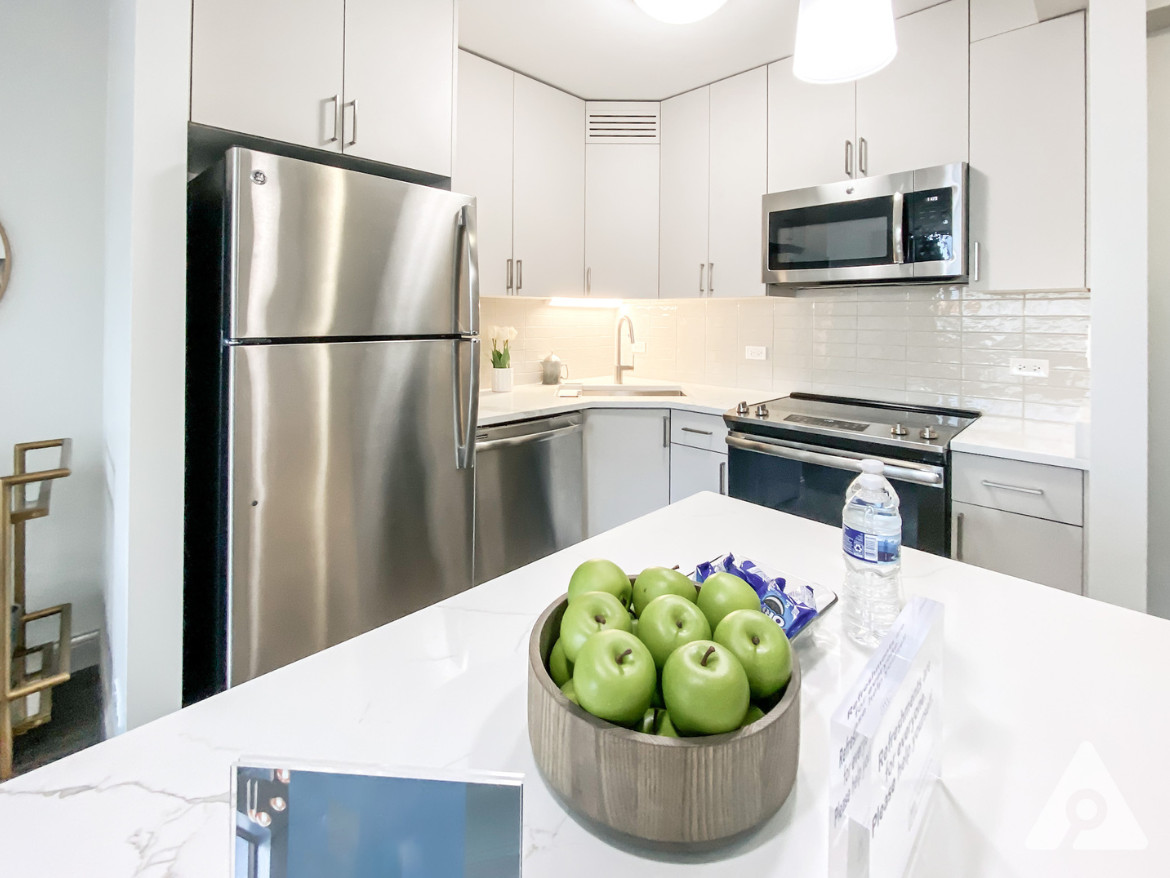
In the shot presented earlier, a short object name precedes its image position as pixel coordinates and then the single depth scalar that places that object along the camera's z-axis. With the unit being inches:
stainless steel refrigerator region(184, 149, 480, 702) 64.2
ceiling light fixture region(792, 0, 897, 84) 47.7
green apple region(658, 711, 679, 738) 19.7
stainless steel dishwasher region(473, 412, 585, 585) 98.7
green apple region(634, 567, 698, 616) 26.1
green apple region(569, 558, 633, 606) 26.3
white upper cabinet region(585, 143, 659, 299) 128.3
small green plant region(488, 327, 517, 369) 124.8
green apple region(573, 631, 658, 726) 19.3
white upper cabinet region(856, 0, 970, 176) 88.7
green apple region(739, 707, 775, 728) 20.6
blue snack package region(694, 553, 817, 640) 31.3
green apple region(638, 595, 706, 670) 21.9
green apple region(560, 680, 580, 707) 21.0
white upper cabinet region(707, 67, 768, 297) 111.6
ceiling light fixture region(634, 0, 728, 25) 73.0
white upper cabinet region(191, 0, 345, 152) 65.4
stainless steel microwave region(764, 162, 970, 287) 88.0
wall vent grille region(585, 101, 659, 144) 128.6
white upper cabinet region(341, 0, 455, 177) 77.7
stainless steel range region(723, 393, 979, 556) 81.0
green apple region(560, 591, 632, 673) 22.4
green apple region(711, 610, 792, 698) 20.9
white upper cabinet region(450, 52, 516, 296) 106.9
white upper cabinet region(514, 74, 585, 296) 116.8
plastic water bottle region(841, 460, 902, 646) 33.4
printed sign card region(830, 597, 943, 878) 16.3
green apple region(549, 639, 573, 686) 23.1
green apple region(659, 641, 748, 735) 18.7
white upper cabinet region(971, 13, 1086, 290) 80.0
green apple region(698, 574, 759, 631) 25.0
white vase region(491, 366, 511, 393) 124.0
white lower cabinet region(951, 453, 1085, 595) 71.9
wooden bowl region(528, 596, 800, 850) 18.6
